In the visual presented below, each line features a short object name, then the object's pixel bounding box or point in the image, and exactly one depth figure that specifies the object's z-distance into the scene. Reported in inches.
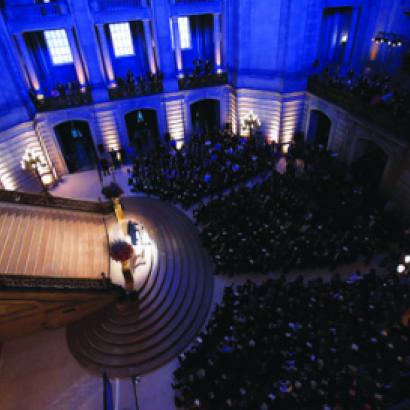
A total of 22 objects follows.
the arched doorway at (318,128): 742.5
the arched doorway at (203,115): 916.0
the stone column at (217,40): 722.6
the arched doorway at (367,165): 621.5
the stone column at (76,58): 638.5
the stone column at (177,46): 692.1
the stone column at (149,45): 686.9
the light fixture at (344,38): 735.7
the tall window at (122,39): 740.0
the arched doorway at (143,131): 837.2
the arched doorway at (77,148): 773.9
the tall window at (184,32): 778.8
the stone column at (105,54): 657.0
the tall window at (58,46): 692.8
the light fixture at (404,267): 389.8
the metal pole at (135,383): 337.0
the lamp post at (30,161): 595.3
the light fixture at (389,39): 601.3
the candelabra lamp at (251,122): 708.7
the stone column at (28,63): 630.5
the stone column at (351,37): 698.8
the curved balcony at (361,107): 499.8
